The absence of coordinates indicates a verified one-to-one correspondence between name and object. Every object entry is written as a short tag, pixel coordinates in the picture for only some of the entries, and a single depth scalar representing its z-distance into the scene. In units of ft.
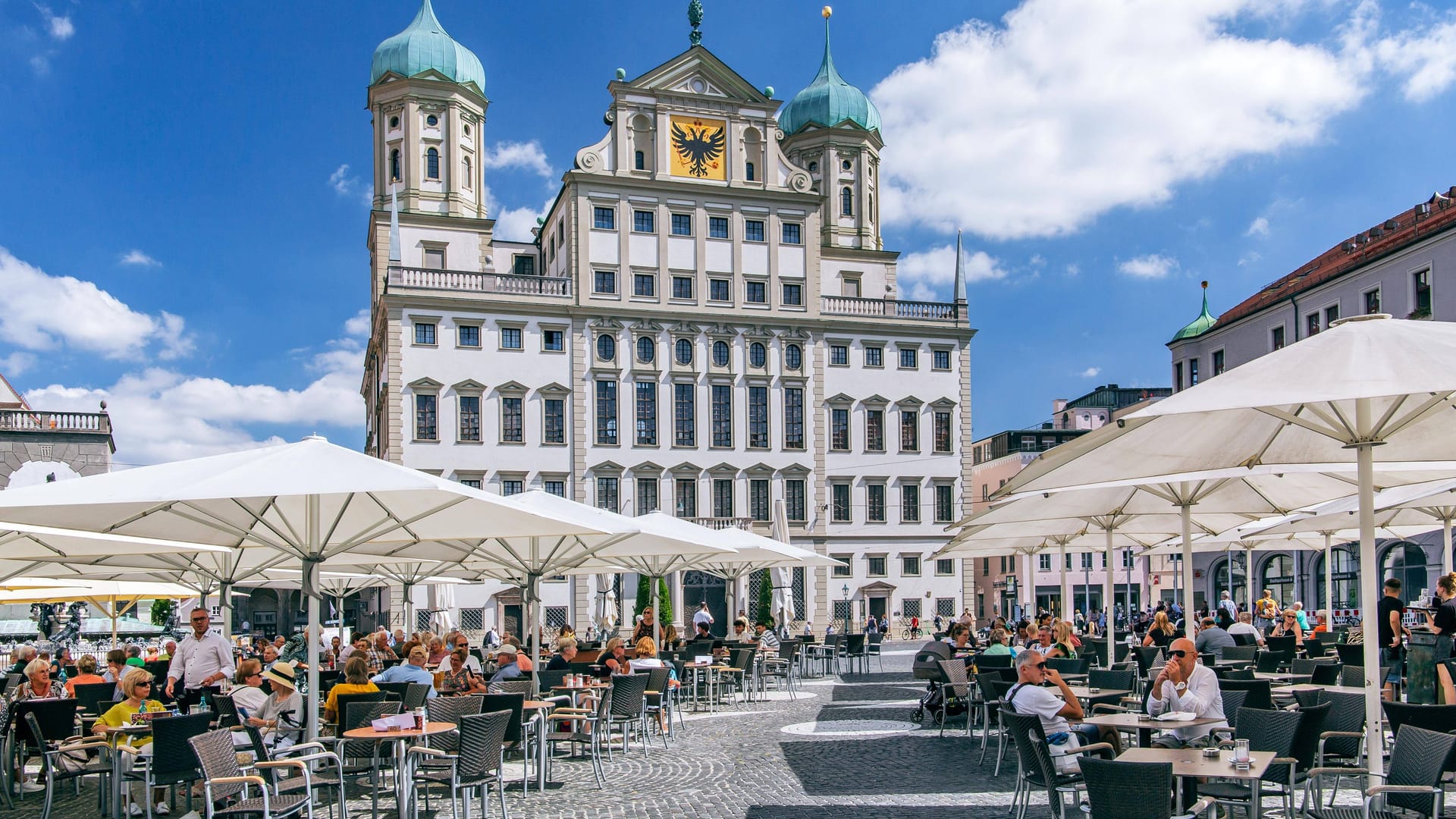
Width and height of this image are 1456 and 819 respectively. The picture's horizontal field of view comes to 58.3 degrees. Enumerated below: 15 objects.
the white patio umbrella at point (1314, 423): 22.75
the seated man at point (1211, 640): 50.90
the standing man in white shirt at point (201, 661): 44.73
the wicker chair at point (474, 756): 30.96
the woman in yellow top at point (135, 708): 34.86
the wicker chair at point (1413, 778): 21.99
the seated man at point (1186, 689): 31.17
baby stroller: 54.54
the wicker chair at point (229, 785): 26.45
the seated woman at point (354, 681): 36.94
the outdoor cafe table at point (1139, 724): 29.91
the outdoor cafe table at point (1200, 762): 23.25
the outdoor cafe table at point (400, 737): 30.89
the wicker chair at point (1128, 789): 20.71
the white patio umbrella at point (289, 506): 30.50
